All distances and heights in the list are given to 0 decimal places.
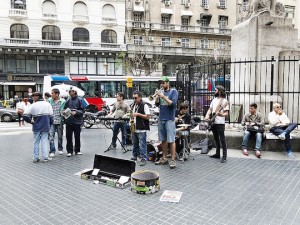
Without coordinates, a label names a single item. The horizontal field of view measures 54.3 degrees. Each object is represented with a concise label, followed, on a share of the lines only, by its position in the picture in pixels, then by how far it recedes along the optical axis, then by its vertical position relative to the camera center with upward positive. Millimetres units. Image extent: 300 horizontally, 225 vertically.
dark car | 20625 -1604
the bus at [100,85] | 24922 +593
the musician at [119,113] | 9430 -688
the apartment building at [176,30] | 42219 +9348
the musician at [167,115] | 6867 -547
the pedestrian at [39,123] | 7828 -823
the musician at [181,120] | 7863 -764
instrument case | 5762 -1662
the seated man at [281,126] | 7926 -960
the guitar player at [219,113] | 7445 -546
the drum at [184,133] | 7523 -1062
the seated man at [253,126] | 8039 -959
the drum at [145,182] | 5242 -1631
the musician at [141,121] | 7348 -734
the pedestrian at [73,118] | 8438 -756
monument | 9852 +1242
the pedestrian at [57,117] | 8812 -750
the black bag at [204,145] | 8531 -1617
